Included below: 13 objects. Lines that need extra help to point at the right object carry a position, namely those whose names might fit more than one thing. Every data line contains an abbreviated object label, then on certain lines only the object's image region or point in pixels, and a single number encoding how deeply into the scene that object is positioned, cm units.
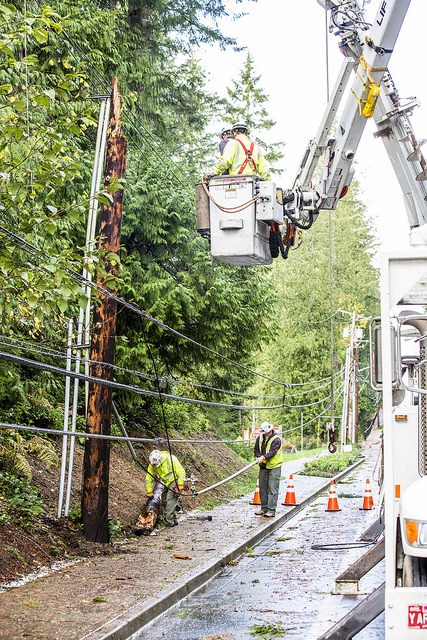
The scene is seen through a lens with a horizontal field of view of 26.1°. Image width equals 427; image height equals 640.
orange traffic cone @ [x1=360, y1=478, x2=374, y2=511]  2006
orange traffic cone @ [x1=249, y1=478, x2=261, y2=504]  2028
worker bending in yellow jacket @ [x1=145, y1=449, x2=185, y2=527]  1619
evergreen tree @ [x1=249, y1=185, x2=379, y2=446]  6353
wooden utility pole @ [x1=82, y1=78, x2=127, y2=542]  1302
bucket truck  606
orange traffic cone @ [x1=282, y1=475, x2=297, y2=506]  2055
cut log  1498
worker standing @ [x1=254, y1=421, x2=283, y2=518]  1834
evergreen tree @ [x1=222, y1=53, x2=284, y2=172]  4434
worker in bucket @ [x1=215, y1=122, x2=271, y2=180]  1064
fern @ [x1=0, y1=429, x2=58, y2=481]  1312
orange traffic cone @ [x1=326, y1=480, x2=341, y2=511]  1980
